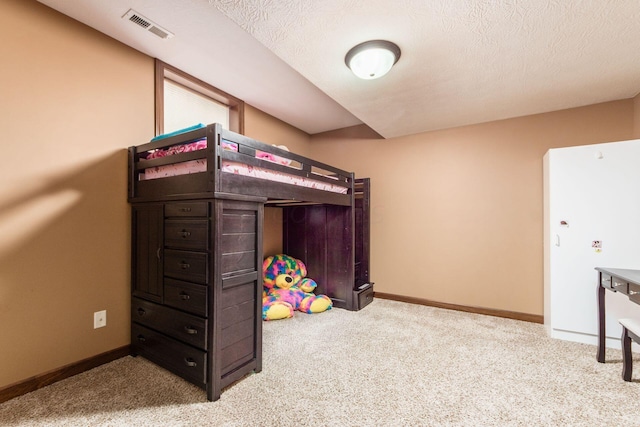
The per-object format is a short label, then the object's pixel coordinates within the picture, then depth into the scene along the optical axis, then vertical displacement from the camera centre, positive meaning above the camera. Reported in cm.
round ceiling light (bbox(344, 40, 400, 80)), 176 +103
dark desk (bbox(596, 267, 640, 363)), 171 -47
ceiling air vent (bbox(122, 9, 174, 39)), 182 +129
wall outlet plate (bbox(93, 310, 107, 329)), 196 -75
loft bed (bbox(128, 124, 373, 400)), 164 -22
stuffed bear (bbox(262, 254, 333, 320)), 285 -89
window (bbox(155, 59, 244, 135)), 235 +109
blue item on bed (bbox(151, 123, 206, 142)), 185 +57
